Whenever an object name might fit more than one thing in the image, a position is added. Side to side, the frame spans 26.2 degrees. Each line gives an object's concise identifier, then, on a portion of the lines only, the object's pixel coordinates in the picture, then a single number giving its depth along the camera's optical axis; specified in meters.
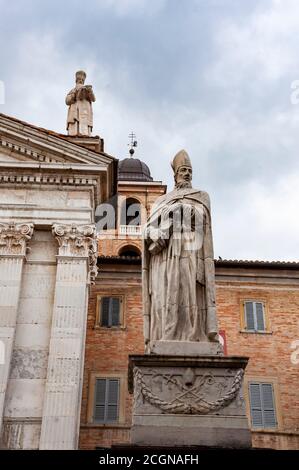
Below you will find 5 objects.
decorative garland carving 6.17
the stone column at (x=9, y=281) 15.76
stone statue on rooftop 22.83
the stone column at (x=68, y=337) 15.10
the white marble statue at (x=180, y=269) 7.02
